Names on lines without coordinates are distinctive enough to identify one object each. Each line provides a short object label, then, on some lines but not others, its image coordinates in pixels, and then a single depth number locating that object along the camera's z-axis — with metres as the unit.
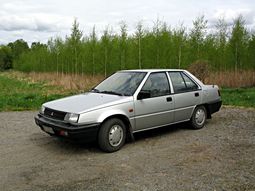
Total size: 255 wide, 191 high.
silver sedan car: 5.46
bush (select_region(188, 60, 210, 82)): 16.88
